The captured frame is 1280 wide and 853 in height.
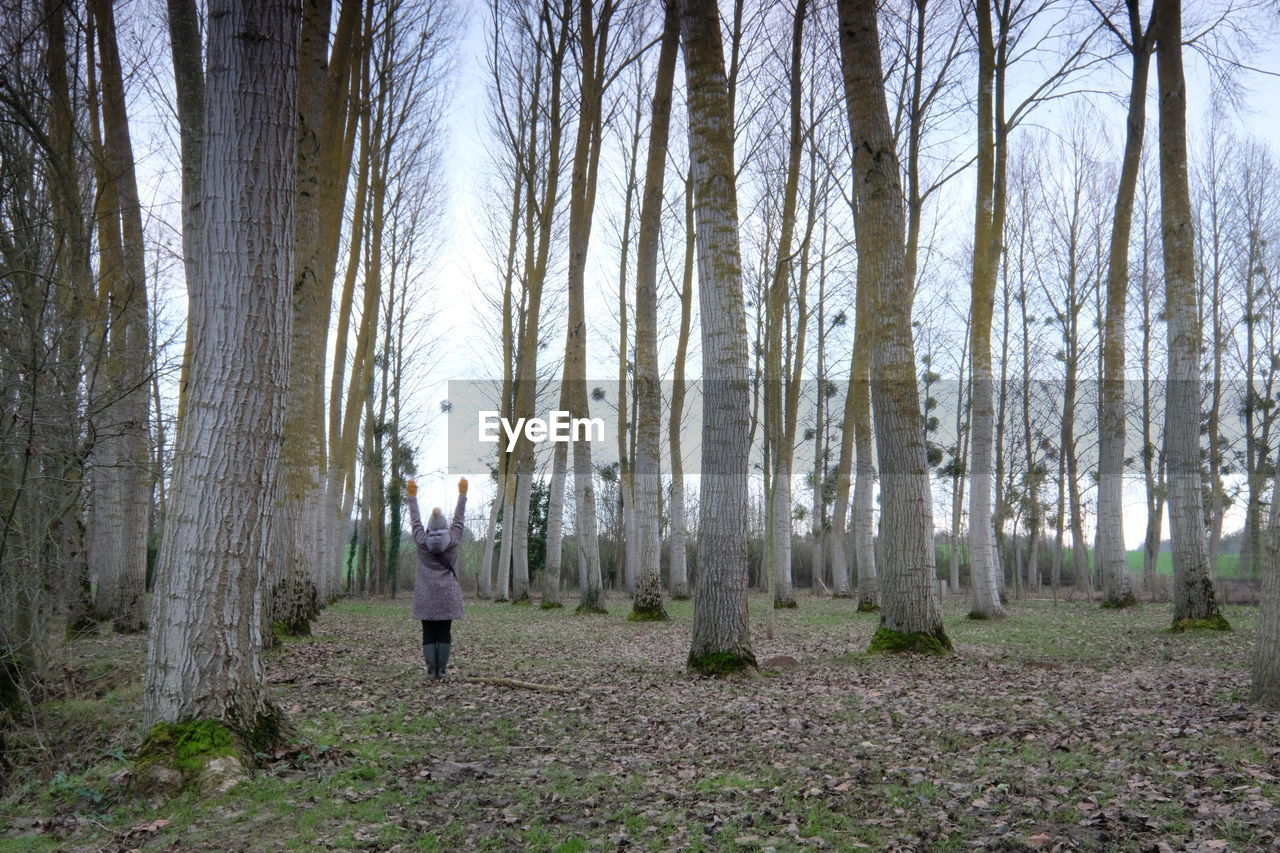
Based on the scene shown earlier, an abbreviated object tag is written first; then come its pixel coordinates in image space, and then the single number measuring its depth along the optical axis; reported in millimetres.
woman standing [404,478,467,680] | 8234
